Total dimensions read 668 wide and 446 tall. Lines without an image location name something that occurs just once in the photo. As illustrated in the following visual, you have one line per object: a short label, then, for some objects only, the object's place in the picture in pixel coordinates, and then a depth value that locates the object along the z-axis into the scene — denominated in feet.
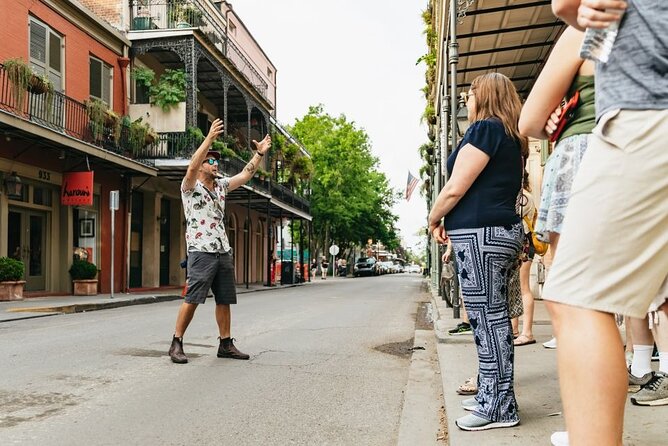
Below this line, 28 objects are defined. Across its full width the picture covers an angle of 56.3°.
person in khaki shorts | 4.93
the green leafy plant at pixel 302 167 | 99.40
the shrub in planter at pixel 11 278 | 42.65
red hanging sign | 52.19
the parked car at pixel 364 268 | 177.25
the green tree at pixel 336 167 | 142.41
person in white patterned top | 17.89
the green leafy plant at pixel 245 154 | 84.43
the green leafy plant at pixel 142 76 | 66.13
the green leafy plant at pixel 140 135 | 61.52
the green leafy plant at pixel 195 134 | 64.23
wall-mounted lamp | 45.91
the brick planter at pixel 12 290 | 42.68
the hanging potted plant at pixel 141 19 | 67.72
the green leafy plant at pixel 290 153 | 97.04
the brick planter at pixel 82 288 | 53.11
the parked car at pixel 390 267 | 262.28
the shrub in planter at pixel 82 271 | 53.21
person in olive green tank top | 6.49
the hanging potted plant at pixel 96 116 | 55.42
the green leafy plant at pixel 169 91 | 65.26
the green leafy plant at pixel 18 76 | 43.93
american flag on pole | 96.88
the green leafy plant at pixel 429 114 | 68.44
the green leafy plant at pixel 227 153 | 70.44
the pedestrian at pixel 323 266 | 144.07
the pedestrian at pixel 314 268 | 153.34
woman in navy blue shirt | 10.43
